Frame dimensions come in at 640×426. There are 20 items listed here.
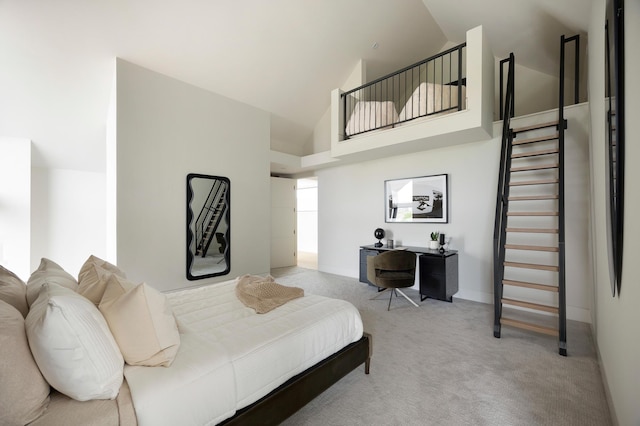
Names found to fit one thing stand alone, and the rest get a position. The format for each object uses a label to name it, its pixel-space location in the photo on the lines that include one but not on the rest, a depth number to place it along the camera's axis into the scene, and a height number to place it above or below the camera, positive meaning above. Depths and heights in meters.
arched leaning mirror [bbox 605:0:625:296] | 1.16 +0.41
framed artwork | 4.31 +0.24
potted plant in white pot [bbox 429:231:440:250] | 4.16 -0.41
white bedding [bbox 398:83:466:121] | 3.60 +1.51
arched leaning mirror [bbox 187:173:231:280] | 3.97 -0.17
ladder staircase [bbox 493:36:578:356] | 2.76 -0.09
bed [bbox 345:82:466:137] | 3.61 +1.48
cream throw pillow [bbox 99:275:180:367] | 1.25 -0.51
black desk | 3.80 -0.82
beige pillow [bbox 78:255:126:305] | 1.44 -0.37
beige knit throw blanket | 2.07 -0.64
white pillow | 0.99 -0.49
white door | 6.38 -0.18
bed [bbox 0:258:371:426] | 0.98 -0.70
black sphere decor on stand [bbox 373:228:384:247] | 4.77 -0.34
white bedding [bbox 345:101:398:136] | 4.18 +1.49
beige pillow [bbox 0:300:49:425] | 0.89 -0.55
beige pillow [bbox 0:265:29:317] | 1.29 -0.38
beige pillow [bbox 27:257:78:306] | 1.43 -0.36
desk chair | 3.56 -0.69
